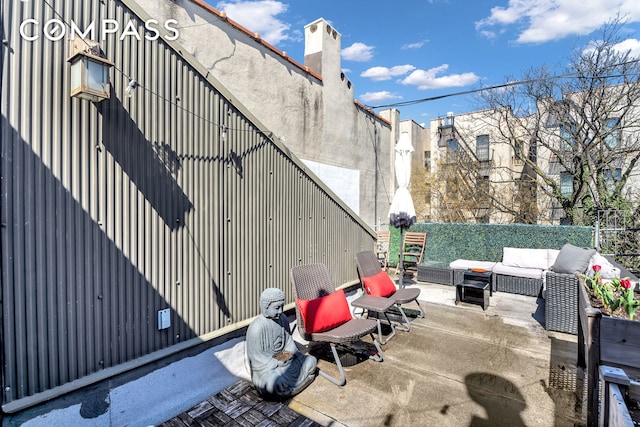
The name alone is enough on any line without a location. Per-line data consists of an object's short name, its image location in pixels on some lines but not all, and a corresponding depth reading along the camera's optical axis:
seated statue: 3.05
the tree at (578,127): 9.46
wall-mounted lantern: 2.35
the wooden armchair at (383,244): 9.43
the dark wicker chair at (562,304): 4.66
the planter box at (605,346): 2.34
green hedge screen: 7.69
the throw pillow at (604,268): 4.89
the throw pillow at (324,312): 3.79
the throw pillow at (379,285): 5.25
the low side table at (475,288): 5.88
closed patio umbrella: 5.96
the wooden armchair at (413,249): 9.35
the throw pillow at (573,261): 4.76
